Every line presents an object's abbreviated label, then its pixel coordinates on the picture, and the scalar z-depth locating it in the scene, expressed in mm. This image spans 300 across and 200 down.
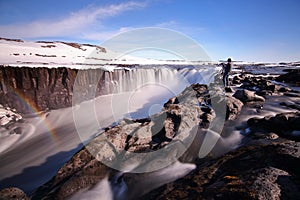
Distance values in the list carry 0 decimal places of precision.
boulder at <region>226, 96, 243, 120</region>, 6301
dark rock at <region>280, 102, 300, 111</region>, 6923
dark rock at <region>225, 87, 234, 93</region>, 9380
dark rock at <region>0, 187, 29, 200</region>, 3206
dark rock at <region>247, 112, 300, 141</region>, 4550
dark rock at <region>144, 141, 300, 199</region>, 2262
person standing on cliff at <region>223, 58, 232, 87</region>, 9684
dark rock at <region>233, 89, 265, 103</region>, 7765
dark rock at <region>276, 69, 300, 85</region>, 15511
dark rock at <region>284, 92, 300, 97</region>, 8877
